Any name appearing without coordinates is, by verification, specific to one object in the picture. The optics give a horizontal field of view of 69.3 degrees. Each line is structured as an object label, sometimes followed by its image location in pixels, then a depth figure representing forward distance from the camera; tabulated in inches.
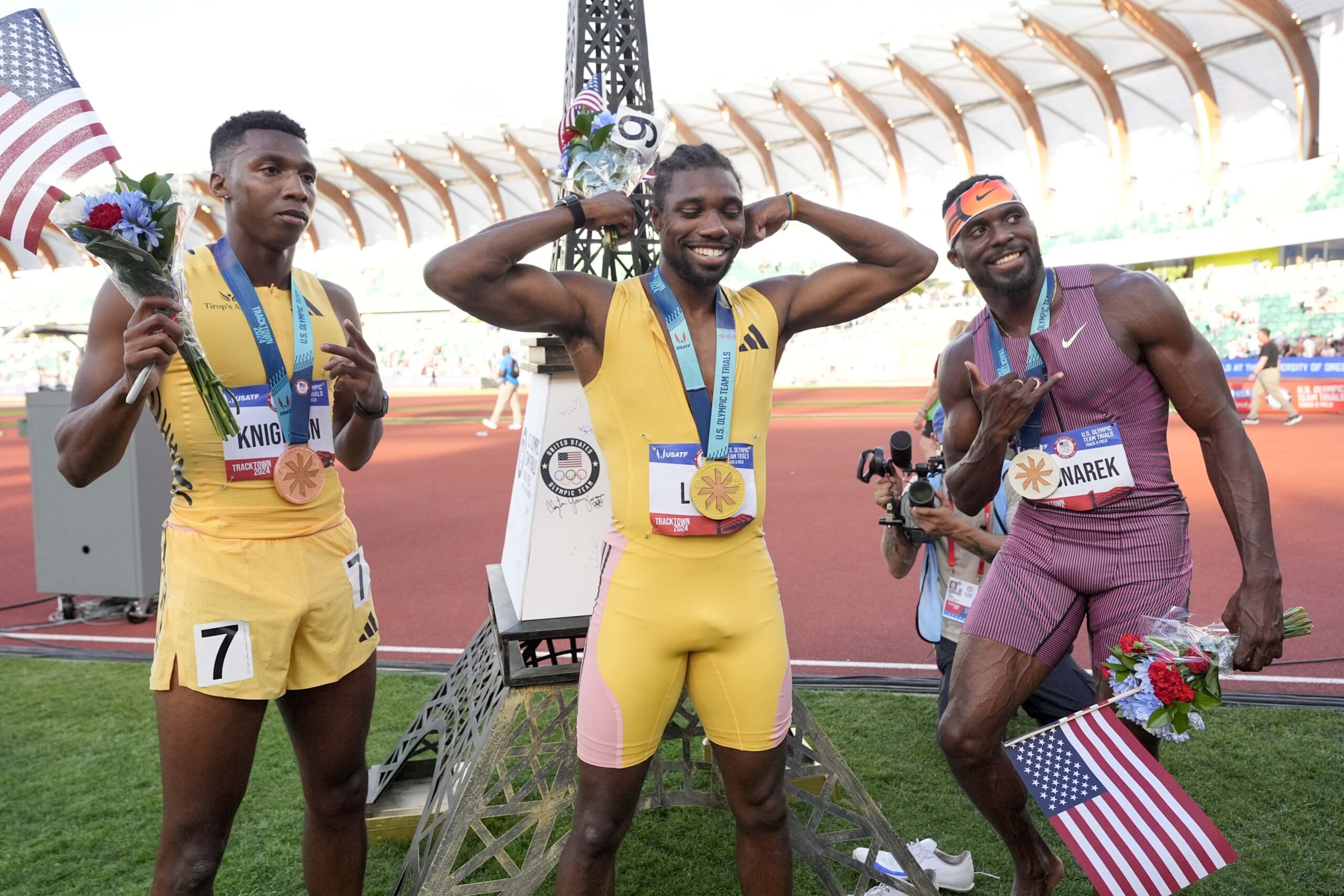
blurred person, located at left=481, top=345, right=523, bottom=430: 836.0
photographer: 157.4
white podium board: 135.2
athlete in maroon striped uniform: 121.8
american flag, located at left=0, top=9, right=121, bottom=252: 94.8
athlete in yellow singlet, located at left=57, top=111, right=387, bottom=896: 97.0
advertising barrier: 826.2
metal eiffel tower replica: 128.6
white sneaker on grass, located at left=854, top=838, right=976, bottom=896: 141.9
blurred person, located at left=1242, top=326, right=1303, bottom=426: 713.6
